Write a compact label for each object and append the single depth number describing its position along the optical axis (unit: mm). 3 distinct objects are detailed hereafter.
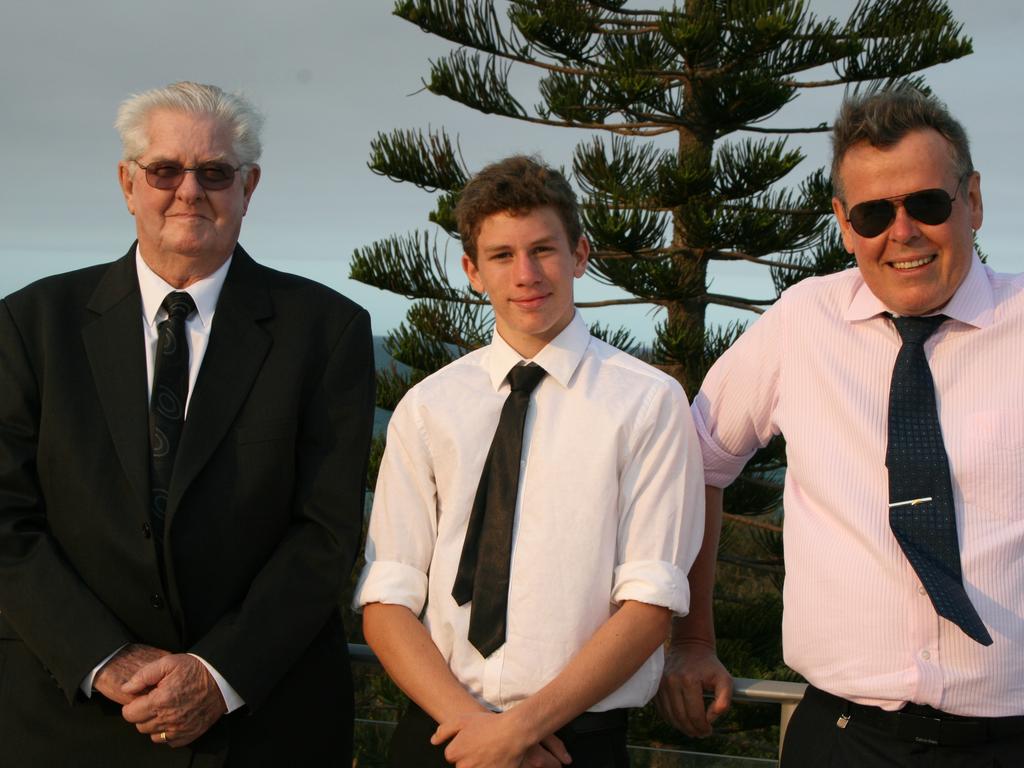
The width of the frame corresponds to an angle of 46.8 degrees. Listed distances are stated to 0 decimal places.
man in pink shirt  1996
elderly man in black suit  2189
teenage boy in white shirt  2102
